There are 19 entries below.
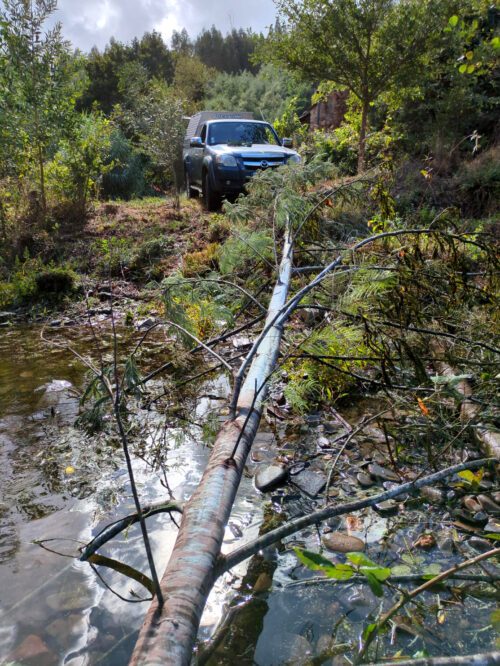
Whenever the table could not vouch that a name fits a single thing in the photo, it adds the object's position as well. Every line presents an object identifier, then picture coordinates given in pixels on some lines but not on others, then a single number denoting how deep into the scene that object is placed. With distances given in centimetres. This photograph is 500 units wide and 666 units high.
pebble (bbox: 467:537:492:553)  214
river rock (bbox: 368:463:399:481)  270
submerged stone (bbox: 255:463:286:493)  270
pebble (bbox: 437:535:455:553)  214
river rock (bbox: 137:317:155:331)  579
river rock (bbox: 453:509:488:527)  227
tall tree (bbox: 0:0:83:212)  816
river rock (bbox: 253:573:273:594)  198
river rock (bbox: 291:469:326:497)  268
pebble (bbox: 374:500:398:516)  244
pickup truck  876
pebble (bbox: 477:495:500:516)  232
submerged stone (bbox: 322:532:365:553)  218
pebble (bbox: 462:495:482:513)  236
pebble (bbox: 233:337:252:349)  489
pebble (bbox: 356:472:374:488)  268
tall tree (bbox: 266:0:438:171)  859
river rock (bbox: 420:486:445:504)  247
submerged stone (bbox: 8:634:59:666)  168
